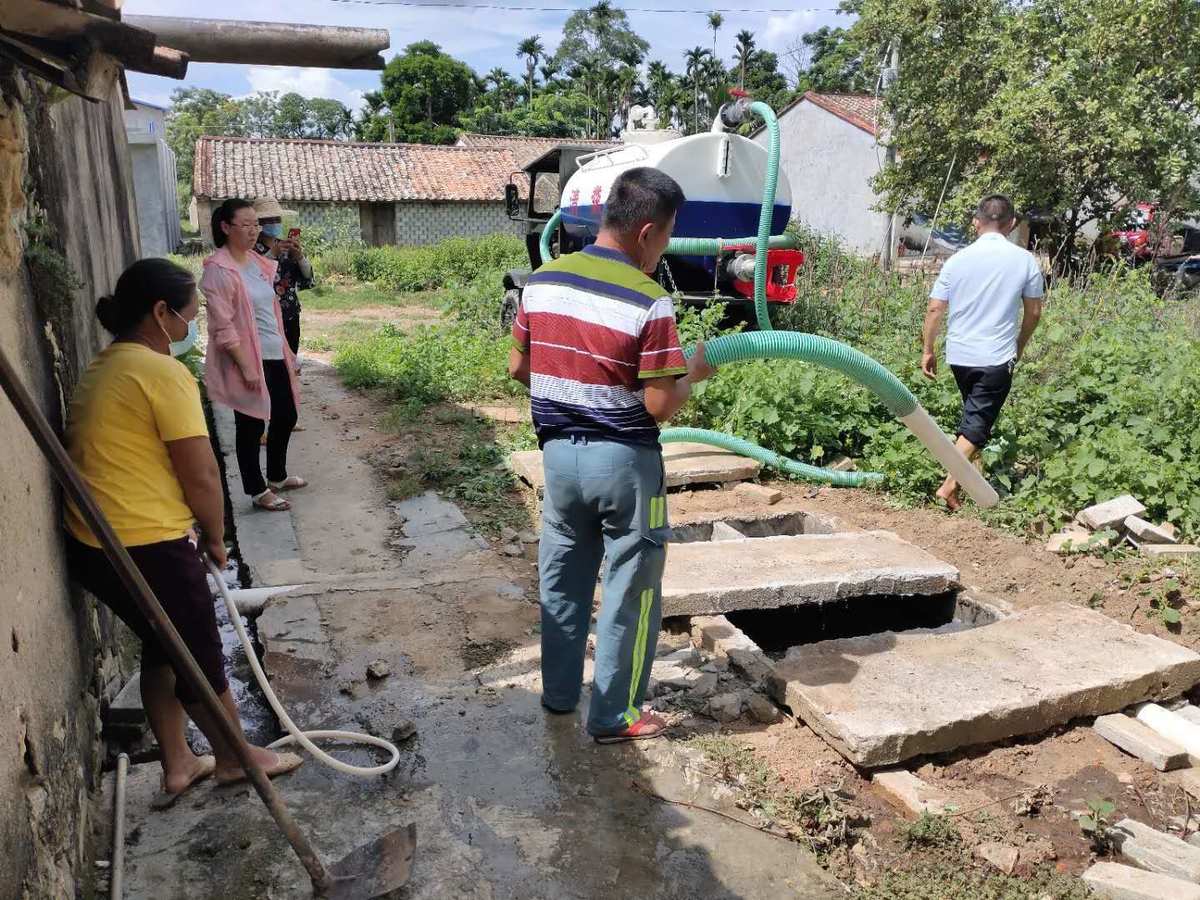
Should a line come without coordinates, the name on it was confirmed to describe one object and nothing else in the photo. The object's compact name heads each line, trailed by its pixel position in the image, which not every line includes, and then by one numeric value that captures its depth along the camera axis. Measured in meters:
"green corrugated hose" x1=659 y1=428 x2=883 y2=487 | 5.91
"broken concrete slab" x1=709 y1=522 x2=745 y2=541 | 4.93
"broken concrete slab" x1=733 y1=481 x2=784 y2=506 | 5.69
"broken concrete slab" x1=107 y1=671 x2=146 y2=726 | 3.00
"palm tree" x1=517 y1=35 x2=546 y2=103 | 53.08
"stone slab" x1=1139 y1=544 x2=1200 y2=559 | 4.69
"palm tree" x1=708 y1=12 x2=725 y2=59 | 50.39
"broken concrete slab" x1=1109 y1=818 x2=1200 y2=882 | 2.56
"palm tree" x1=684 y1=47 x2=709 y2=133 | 49.38
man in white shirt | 5.19
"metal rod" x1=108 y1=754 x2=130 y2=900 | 2.23
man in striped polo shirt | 2.68
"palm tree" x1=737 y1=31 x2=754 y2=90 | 50.16
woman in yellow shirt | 2.37
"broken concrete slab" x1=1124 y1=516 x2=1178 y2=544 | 4.85
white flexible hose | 2.59
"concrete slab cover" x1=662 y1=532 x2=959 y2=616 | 3.91
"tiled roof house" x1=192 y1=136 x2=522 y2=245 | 26.03
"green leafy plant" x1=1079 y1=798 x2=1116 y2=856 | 2.76
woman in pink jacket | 4.60
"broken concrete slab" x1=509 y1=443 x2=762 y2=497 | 5.83
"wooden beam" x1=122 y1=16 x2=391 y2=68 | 2.71
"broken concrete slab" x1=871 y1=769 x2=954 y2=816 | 2.82
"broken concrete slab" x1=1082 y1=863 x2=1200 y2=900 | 2.41
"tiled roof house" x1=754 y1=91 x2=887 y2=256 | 23.25
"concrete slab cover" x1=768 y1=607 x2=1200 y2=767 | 3.09
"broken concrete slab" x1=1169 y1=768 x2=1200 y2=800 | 3.11
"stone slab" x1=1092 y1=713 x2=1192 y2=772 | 3.20
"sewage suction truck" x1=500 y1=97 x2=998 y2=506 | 6.86
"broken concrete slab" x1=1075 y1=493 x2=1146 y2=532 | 4.98
